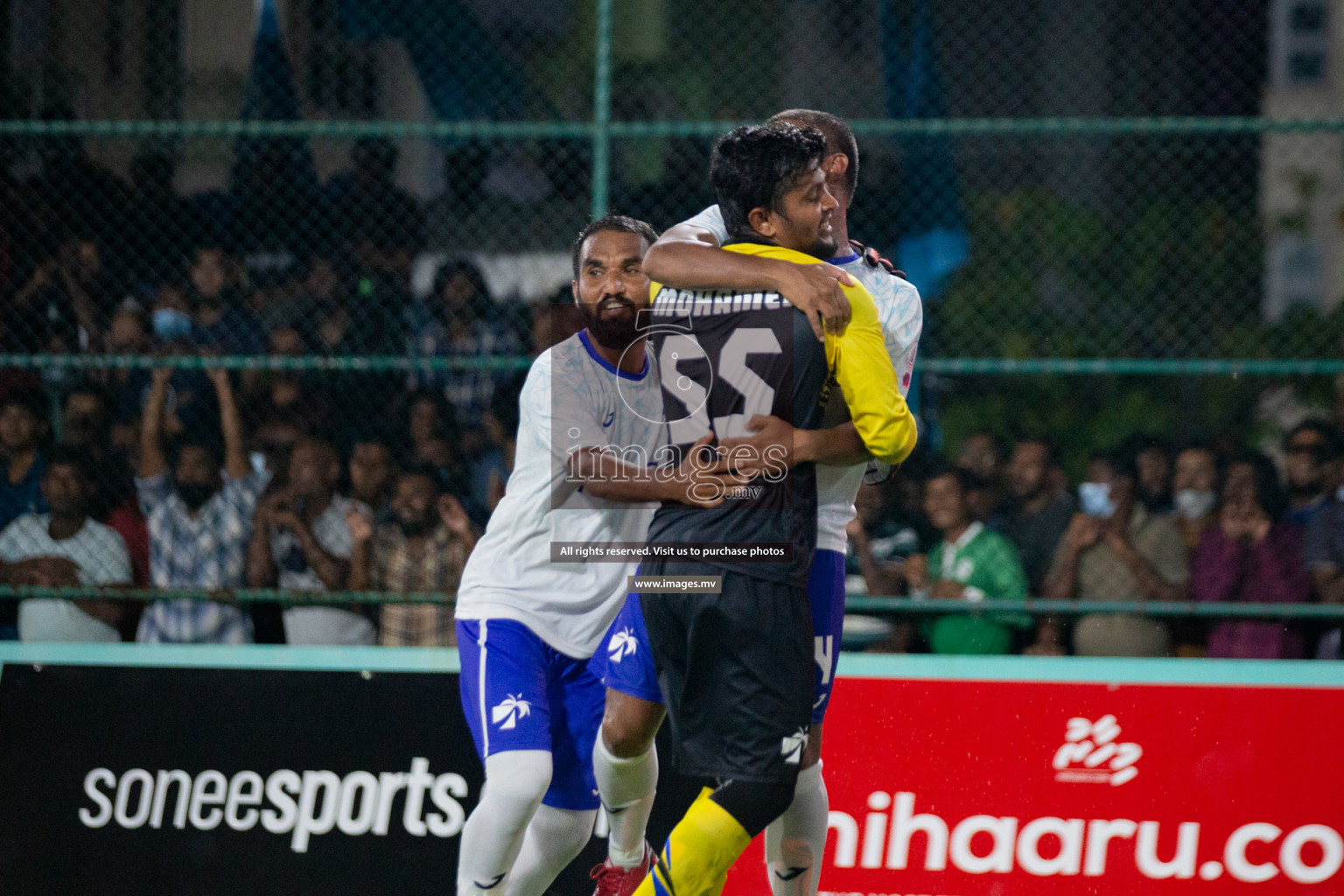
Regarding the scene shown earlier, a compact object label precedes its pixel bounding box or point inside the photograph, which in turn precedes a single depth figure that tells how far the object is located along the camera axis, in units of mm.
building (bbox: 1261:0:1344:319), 25937
